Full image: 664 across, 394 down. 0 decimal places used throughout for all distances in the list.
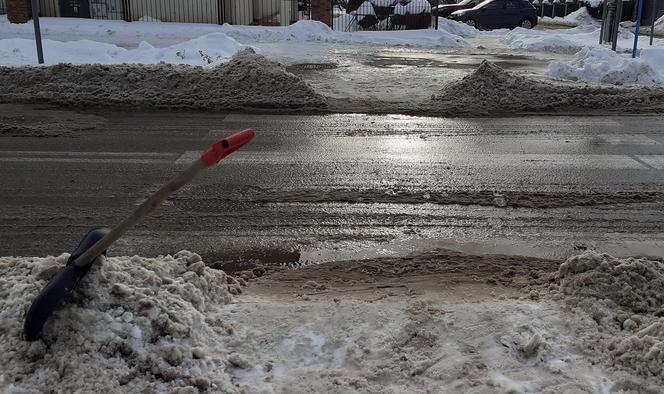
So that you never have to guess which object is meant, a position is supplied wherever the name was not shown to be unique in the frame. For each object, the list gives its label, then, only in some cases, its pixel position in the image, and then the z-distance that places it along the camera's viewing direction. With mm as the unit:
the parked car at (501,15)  32781
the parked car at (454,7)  34938
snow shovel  2898
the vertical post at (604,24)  22716
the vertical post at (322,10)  27266
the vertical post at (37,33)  13052
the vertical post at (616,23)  18989
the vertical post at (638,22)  16844
